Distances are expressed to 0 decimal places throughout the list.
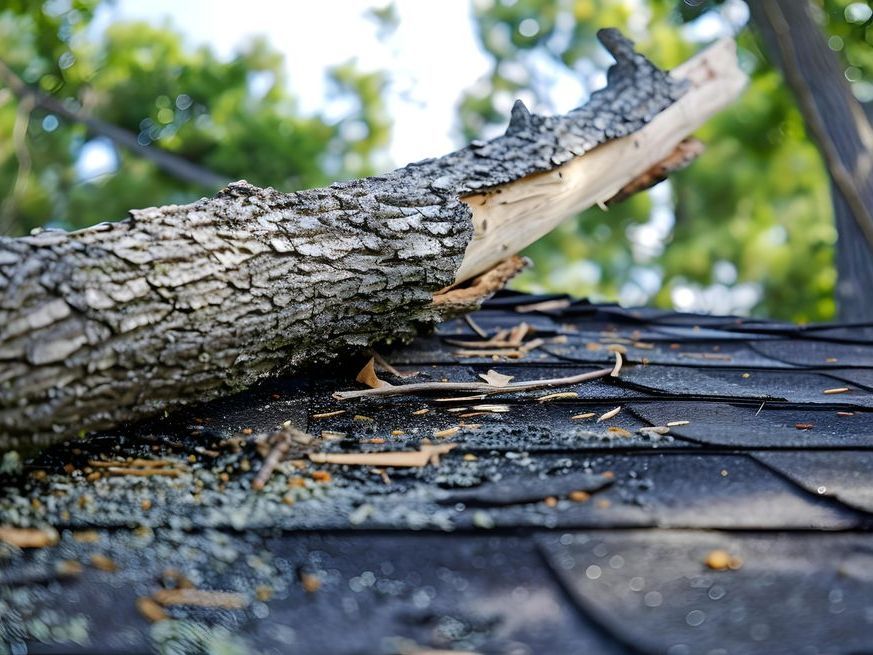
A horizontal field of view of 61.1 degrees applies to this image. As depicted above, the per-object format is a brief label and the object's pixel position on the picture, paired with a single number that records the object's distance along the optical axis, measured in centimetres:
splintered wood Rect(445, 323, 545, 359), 196
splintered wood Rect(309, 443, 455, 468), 115
